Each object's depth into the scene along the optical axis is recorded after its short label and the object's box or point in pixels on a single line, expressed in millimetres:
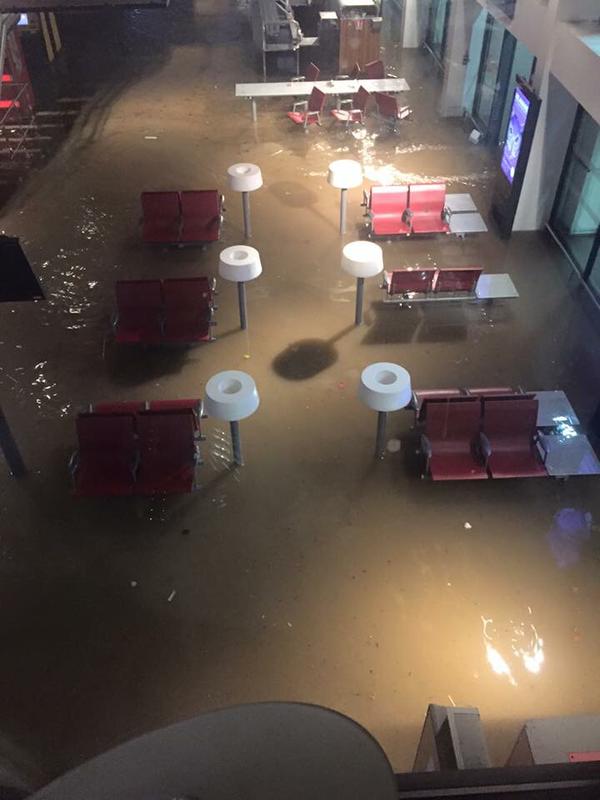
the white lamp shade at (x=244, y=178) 10367
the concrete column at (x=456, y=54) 14641
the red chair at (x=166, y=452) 7441
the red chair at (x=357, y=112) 15164
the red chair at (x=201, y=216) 11516
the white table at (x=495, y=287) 10242
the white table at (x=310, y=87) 15328
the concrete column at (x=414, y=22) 19366
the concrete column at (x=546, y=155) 10312
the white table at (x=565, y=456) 7539
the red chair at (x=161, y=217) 11508
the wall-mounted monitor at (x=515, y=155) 10516
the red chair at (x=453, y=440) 7590
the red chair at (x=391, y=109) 14906
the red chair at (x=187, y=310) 9344
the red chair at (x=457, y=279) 9695
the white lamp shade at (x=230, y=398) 6727
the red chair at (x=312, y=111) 15102
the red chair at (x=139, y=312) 9328
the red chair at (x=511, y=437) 7590
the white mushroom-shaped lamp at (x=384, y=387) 6895
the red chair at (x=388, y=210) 11594
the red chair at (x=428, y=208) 11617
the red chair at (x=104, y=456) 7387
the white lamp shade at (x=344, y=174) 10125
